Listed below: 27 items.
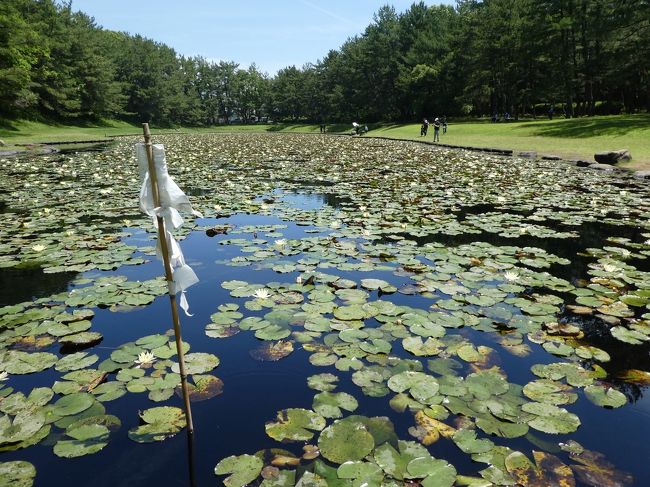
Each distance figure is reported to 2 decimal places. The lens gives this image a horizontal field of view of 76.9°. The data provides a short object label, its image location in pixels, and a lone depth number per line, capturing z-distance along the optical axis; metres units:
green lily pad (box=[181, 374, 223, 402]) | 2.57
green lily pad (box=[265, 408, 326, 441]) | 2.21
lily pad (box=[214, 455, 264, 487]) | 1.92
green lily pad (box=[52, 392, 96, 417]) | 2.37
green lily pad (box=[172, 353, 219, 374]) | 2.78
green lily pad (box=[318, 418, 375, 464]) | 2.04
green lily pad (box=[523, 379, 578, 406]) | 2.50
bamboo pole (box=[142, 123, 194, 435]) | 1.81
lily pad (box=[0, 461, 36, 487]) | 1.91
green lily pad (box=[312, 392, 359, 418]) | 2.38
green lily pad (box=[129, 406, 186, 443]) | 2.23
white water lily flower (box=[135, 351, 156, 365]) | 2.81
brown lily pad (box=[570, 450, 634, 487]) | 1.94
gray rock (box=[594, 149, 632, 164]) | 13.38
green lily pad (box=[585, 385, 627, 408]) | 2.52
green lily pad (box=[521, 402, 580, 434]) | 2.25
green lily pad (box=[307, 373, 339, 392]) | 2.64
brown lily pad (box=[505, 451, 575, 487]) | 1.91
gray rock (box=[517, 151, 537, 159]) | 16.62
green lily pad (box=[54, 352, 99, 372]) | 2.83
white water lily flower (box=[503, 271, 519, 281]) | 4.11
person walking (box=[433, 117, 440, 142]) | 24.74
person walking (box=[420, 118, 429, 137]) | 31.12
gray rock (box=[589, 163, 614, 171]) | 12.85
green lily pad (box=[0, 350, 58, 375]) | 2.78
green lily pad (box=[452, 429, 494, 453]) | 2.10
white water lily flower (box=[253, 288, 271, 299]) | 3.78
